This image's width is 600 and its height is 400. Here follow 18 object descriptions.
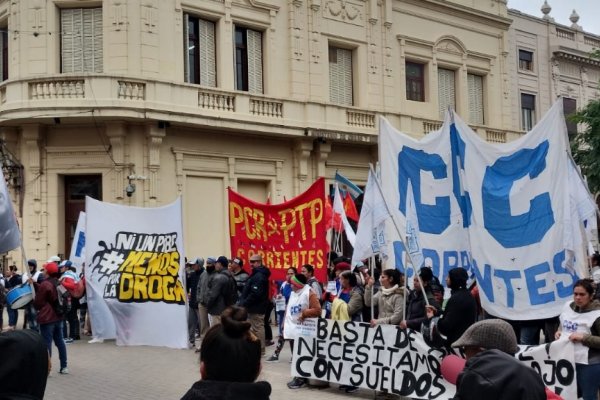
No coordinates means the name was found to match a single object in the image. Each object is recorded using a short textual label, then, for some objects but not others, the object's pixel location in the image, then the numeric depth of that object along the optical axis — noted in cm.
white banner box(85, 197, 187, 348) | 1357
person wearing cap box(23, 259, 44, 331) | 1078
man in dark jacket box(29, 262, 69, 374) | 1109
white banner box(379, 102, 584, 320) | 822
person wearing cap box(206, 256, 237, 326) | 1317
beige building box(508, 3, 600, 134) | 3086
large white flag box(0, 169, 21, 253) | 785
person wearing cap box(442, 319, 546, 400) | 296
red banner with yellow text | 1298
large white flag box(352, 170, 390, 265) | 1020
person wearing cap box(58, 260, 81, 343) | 1460
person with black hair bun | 300
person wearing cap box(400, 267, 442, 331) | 923
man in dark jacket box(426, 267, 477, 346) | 780
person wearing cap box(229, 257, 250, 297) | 1420
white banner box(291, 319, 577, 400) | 774
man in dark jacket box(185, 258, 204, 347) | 1496
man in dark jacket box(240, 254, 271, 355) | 1234
